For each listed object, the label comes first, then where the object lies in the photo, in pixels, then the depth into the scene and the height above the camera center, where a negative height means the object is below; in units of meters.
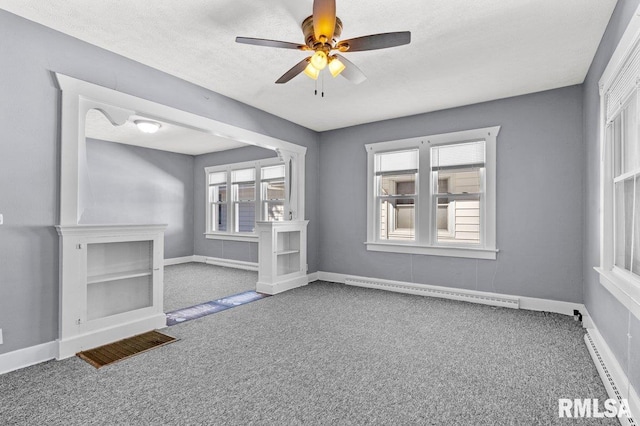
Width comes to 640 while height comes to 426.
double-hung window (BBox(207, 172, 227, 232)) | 7.98 +0.23
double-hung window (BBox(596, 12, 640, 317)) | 2.02 +0.34
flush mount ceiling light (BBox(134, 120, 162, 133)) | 5.05 +1.40
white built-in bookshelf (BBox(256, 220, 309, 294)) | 5.00 -0.68
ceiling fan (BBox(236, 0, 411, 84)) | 2.08 +1.26
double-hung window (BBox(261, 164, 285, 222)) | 7.07 +0.45
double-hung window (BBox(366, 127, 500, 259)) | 4.48 +0.31
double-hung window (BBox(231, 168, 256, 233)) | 7.49 +0.33
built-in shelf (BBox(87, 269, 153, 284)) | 3.04 -0.61
